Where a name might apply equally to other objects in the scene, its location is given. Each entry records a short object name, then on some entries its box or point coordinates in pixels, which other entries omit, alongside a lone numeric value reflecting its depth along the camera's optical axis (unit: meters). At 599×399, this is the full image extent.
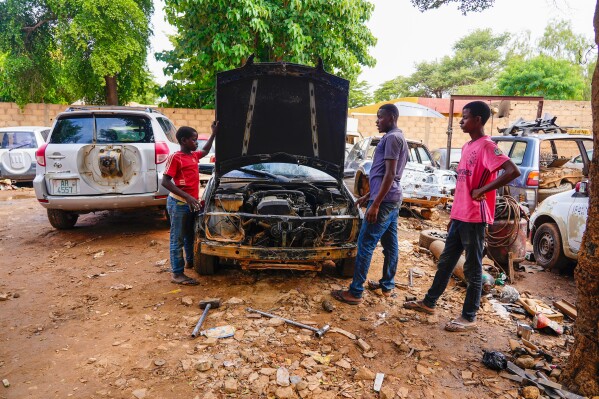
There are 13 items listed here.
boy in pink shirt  3.12
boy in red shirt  4.00
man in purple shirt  3.50
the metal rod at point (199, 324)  3.22
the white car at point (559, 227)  4.93
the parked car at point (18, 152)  10.60
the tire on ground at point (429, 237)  5.69
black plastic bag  2.87
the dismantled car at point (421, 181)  7.82
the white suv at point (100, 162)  5.33
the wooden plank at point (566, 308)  3.78
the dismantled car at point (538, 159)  7.26
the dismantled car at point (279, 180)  3.90
